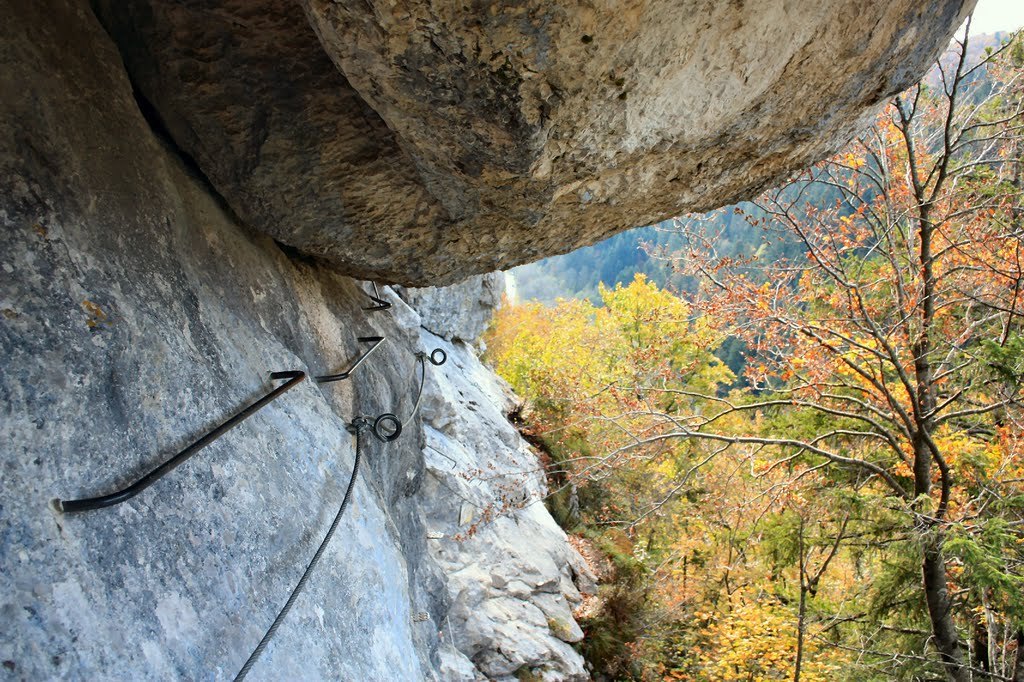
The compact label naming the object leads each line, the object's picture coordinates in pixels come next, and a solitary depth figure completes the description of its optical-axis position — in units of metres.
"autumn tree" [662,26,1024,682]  6.30
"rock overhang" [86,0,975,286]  1.92
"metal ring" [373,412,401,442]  4.08
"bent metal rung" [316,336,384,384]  3.42
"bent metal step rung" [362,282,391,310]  4.48
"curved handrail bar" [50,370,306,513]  1.69
